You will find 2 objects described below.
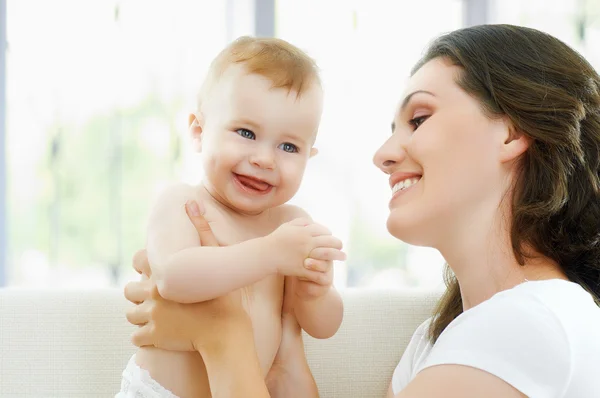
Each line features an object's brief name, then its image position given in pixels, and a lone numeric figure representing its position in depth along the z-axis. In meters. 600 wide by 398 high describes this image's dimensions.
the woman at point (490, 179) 1.15
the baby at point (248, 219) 1.12
